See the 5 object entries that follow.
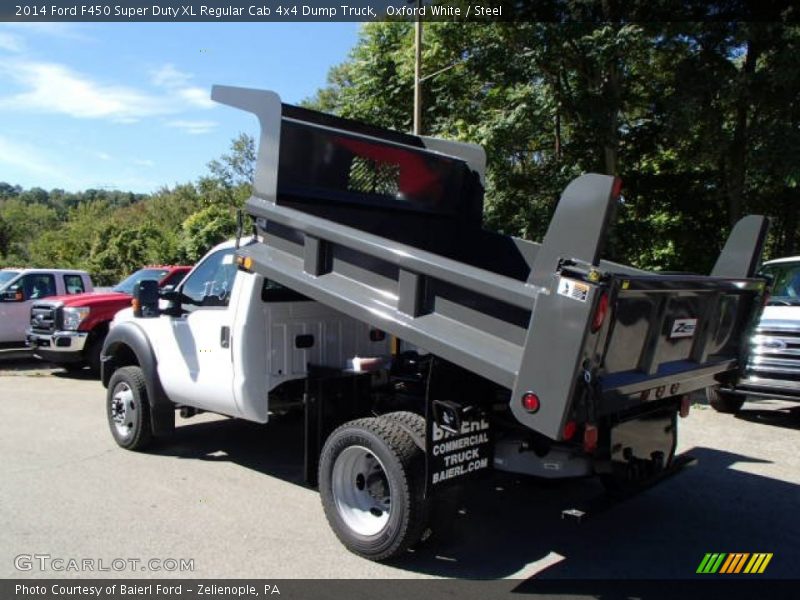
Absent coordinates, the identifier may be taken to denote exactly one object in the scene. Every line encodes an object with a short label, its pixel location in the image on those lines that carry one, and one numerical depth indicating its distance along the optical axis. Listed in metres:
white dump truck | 3.31
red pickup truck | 11.16
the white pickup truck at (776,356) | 7.88
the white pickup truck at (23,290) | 13.16
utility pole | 14.78
